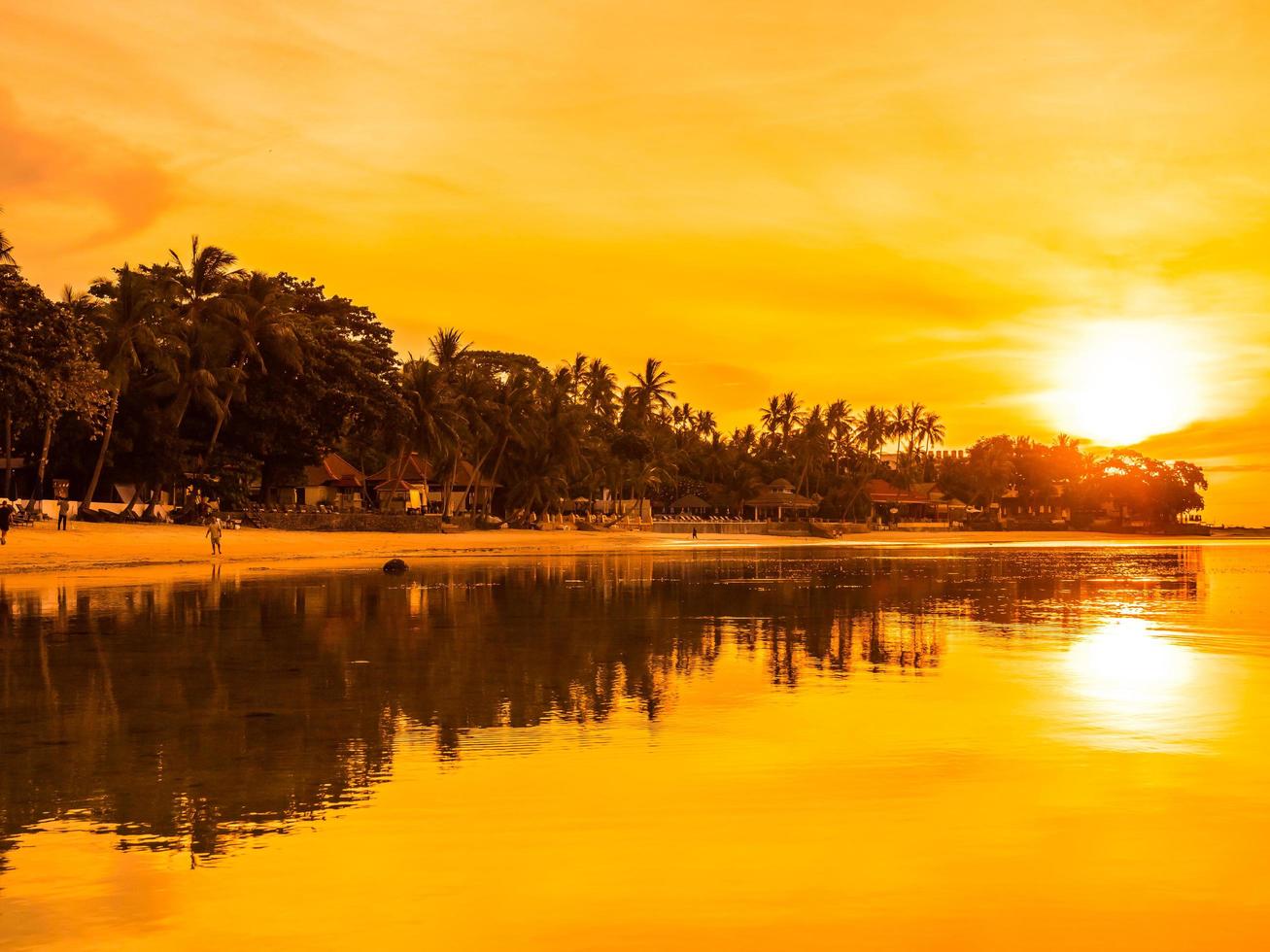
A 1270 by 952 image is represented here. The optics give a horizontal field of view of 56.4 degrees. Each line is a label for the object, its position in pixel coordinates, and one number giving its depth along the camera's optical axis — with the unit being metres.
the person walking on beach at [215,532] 42.41
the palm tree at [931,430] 178.25
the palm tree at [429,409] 73.12
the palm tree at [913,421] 176.25
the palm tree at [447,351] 82.69
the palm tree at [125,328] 55.81
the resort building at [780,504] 129.00
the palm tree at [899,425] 171.36
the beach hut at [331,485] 90.75
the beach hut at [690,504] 129.88
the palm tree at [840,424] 147.88
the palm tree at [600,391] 111.38
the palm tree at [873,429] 160.75
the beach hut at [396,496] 87.62
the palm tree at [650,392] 120.69
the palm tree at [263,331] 62.38
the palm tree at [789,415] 148.00
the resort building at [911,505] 144.38
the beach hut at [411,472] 92.62
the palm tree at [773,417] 148.50
